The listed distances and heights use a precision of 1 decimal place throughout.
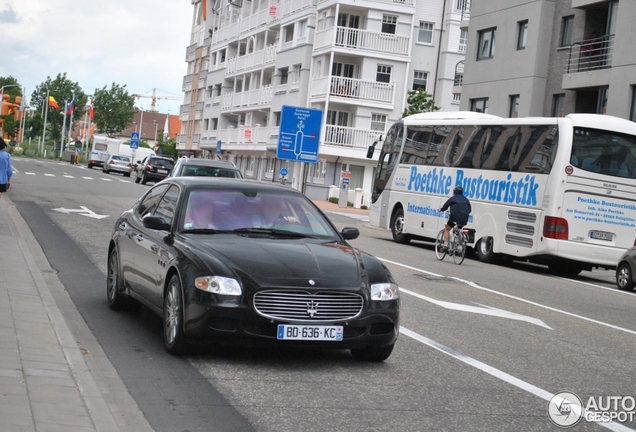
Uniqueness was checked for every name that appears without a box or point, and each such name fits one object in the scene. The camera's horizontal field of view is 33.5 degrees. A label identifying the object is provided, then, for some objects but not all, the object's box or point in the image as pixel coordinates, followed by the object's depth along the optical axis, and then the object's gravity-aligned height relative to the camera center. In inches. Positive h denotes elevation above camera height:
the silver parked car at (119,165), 3061.0 -55.2
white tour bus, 925.8 +6.5
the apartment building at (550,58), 1384.1 +202.4
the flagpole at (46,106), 5303.2 +162.5
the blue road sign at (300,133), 1750.7 +55.2
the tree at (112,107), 5693.9 +204.6
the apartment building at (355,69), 2566.4 +264.0
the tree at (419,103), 2260.1 +164.3
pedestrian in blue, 842.8 -28.9
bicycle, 917.8 -52.5
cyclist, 933.8 -23.7
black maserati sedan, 318.7 -35.2
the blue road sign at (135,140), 3788.4 +27.2
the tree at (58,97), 5693.9 +227.2
